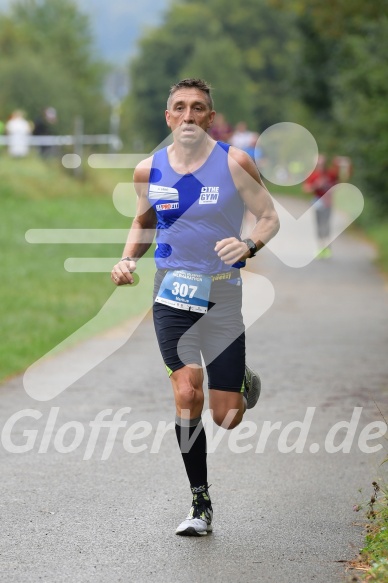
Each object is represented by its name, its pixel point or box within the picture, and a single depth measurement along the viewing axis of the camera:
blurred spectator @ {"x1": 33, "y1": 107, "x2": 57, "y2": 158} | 36.38
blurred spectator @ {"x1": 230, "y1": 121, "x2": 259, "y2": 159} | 28.70
